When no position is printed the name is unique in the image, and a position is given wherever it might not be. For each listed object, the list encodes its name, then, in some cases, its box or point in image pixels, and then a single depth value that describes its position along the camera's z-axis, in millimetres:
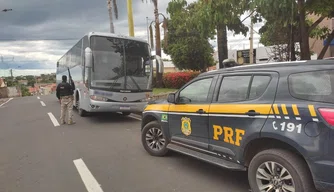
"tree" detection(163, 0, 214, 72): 29859
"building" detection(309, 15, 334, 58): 22219
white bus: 10117
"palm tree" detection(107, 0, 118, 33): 23567
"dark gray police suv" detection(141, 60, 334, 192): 3084
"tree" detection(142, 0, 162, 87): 19120
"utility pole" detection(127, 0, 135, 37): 16047
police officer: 10336
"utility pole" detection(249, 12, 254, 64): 25041
